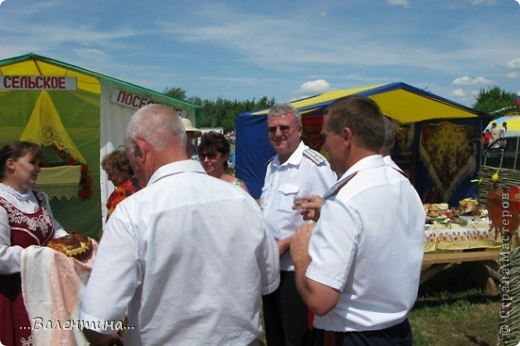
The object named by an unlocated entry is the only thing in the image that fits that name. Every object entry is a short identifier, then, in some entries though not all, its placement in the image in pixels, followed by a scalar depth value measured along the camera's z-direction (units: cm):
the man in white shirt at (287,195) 270
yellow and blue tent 871
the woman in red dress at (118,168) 358
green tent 671
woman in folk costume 247
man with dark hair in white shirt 147
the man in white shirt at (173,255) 140
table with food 504
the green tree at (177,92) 4288
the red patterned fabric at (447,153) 975
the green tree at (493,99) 4169
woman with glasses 328
